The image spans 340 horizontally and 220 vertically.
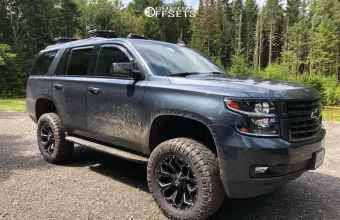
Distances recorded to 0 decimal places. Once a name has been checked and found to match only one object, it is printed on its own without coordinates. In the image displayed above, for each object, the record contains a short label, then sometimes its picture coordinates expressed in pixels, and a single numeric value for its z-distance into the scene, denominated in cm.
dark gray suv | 282
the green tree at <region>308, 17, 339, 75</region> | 4638
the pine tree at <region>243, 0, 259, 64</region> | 5788
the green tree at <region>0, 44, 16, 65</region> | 2501
